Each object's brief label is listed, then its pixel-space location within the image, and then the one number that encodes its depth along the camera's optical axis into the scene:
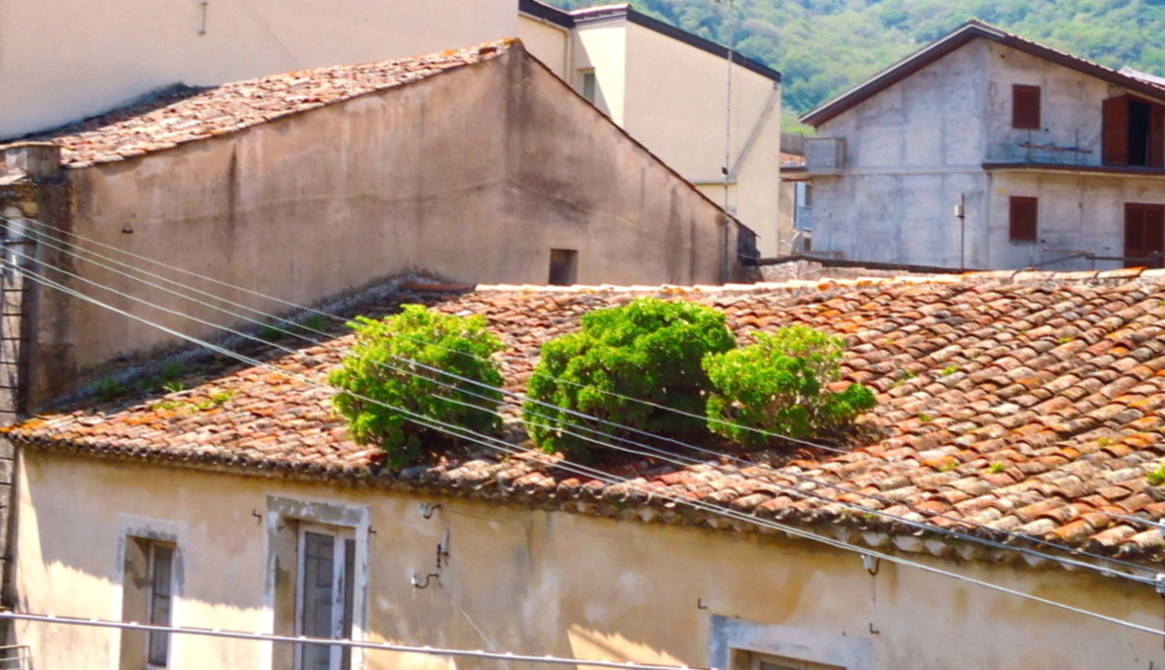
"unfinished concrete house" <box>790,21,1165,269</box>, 39.69
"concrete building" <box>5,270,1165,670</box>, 10.05
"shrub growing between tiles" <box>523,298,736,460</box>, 12.62
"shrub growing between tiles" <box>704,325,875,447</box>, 12.07
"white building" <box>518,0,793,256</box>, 32.31
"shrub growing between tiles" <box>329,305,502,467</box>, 13.67
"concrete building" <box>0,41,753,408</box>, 17.64
